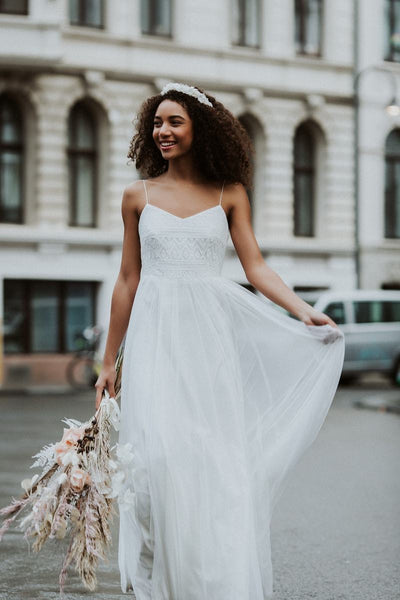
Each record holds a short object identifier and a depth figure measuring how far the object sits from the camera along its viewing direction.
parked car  21.22
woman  3.96
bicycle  20.92
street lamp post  27.03
